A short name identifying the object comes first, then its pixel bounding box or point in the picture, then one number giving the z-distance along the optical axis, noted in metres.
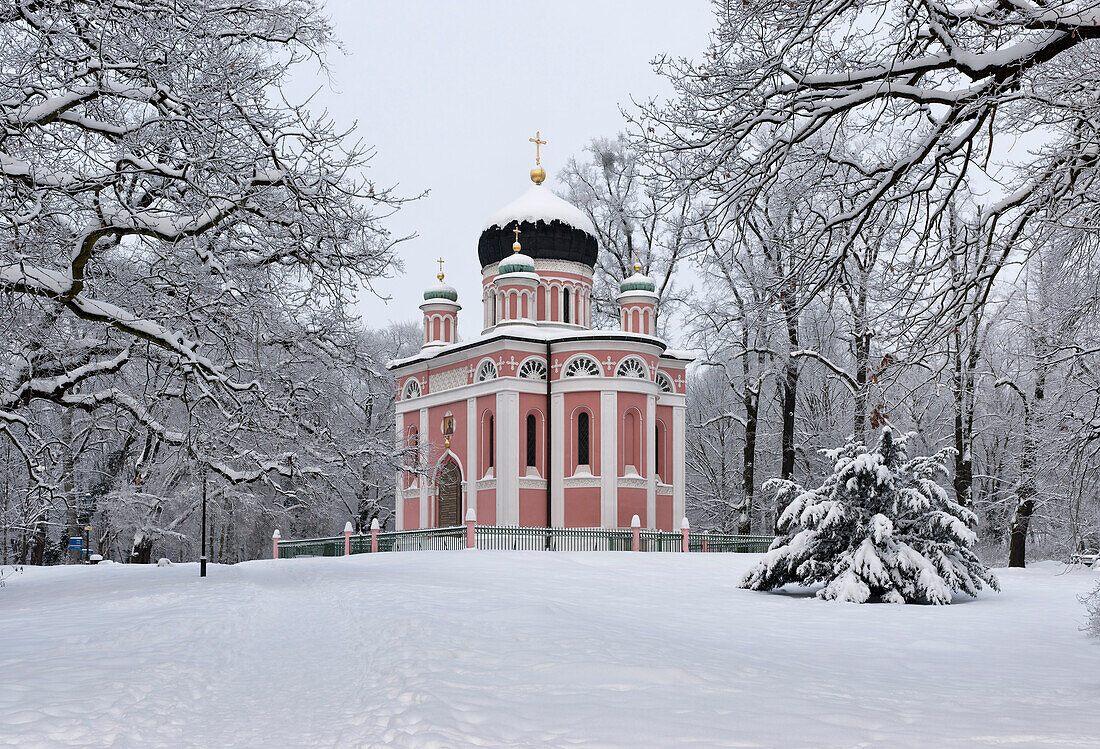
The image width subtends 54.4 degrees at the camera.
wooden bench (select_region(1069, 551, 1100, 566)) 15.31
